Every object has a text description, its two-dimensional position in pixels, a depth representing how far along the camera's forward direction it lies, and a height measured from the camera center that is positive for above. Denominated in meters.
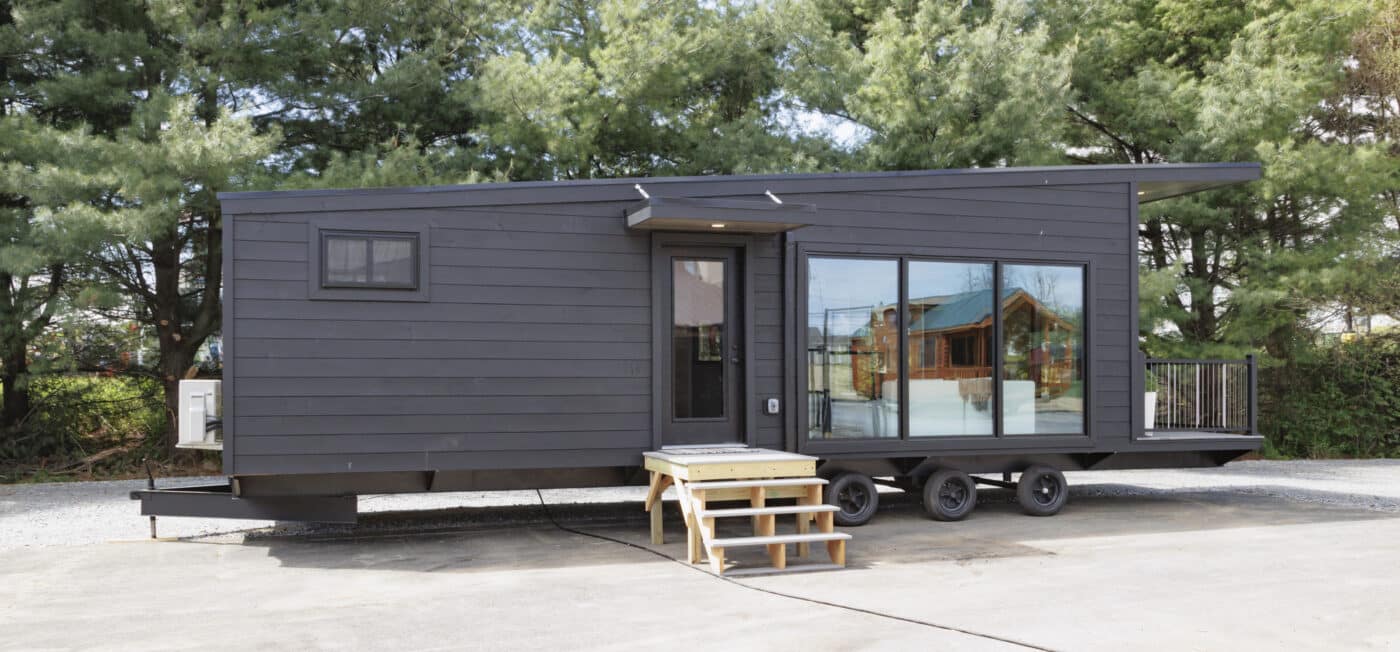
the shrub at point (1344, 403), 14.34 -0.77
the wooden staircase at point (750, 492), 5.86 -0.88
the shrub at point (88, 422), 11.81 -0.84
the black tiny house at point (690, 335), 6.32 +0.12
